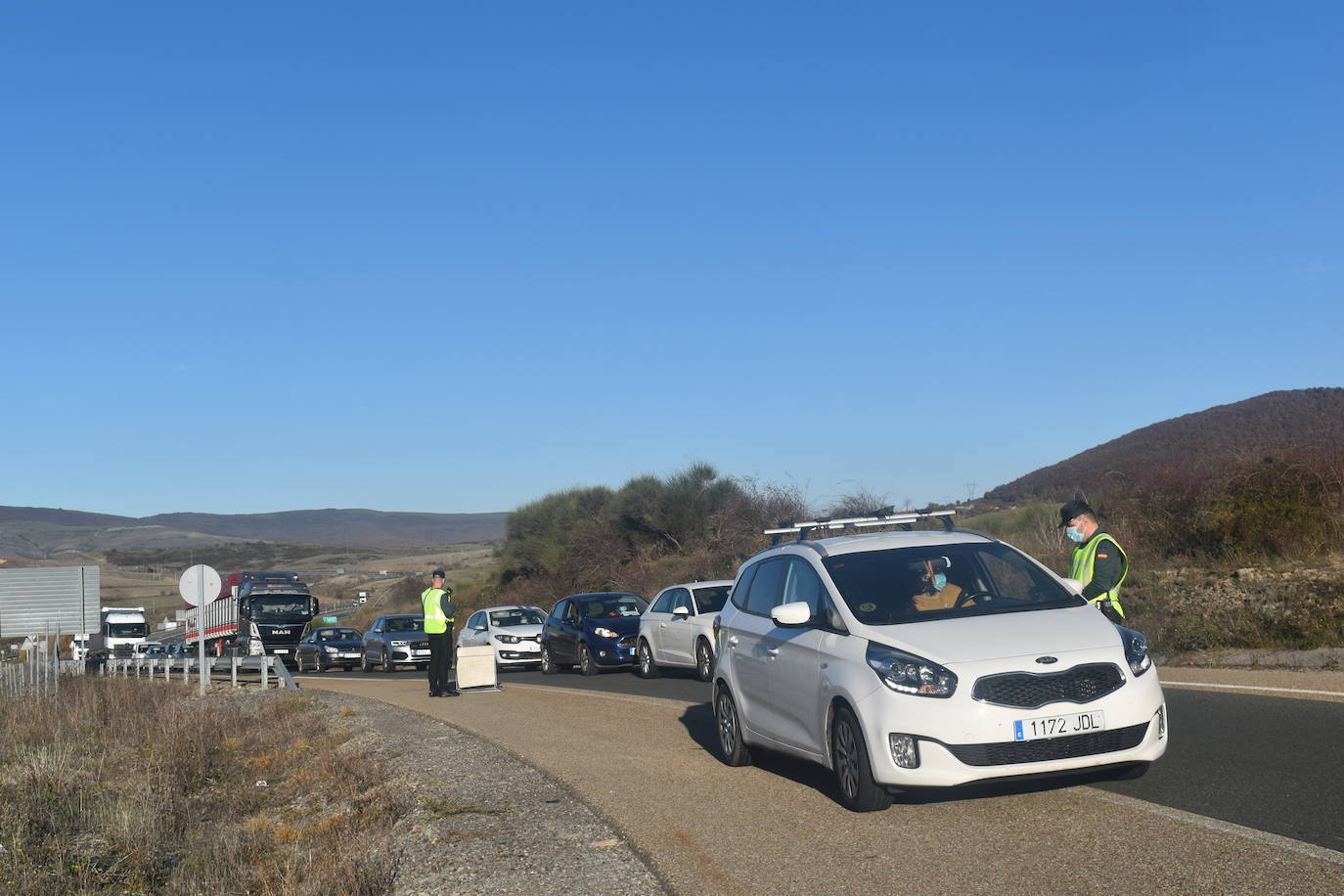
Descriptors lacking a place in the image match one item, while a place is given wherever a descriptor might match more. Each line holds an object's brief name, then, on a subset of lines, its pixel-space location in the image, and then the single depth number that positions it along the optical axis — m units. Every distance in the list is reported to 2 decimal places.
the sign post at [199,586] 24.28
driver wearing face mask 8.58
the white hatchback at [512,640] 27.38
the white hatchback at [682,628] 19.31
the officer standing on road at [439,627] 18.55
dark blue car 23.45
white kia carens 7.21
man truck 40.34
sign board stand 19.88
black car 34.91
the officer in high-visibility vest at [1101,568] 10.20
